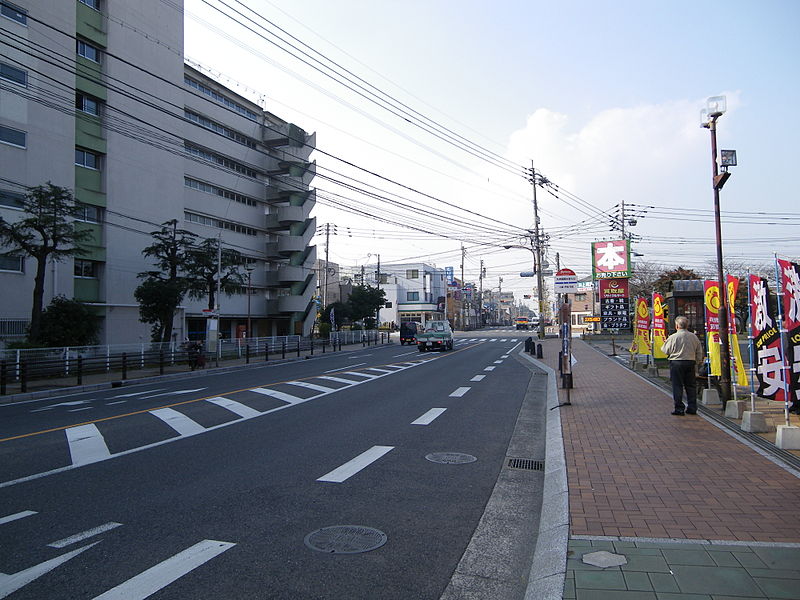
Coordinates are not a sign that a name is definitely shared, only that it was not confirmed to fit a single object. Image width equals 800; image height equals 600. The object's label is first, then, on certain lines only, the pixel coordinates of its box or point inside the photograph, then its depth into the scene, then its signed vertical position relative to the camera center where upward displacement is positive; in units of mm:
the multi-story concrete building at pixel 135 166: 28125 +10482
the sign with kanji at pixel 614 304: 32000 +835
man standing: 9844 -878
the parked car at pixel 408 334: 51875 -1294
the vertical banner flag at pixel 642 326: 20000 -321
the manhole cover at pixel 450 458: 7562 -1956
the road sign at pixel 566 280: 15617 +1236
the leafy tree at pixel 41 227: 23375 +4241
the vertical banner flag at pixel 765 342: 7941 -389
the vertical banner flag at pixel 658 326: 17219 -282
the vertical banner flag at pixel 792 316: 7477 -6
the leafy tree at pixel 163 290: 29589 +1862
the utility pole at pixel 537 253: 46375 +5652
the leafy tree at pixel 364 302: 61281 +2193
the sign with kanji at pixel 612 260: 33438 +3574
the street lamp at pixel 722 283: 10273 +655
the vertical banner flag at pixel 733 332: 11134 -320
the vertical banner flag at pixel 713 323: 11148 -134
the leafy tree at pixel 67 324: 24359 +45
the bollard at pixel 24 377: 16923 -1630
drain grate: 7391 -2004
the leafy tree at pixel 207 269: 32719 +3304
